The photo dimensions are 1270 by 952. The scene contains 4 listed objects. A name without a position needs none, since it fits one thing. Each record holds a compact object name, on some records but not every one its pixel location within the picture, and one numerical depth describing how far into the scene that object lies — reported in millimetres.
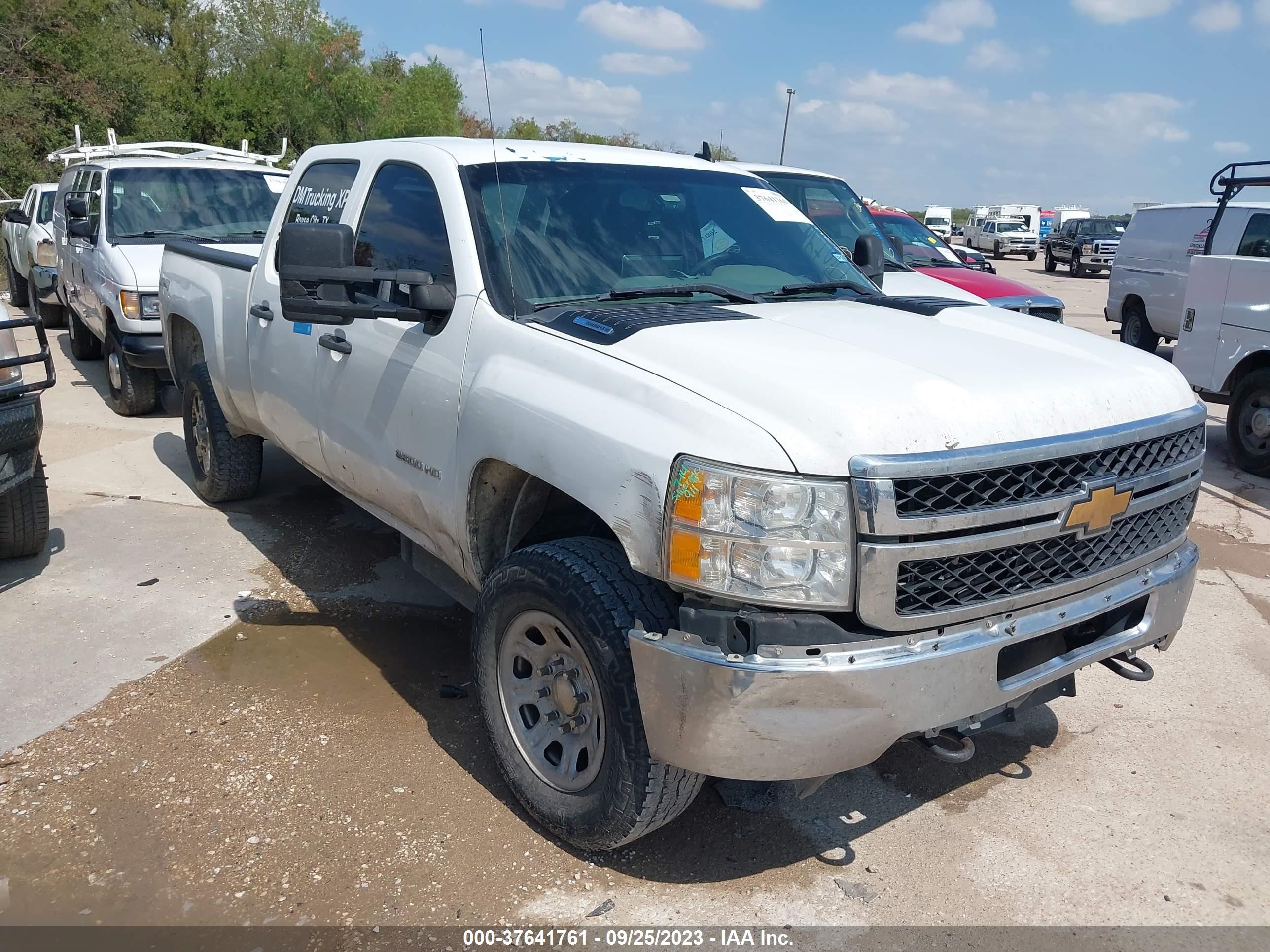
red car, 8977
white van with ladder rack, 7785
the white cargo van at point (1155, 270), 12297
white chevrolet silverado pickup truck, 2416
